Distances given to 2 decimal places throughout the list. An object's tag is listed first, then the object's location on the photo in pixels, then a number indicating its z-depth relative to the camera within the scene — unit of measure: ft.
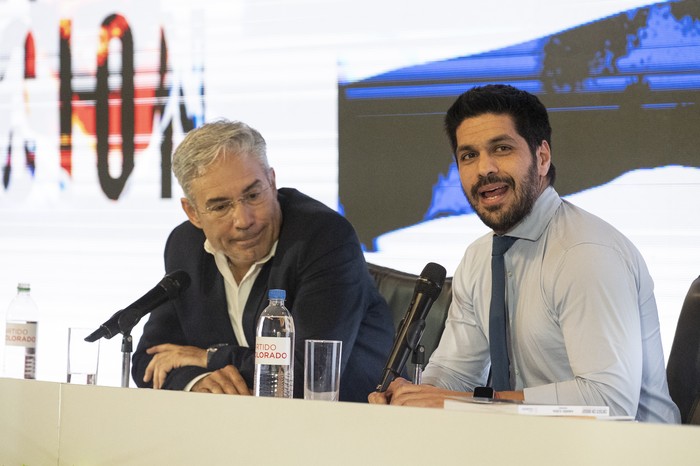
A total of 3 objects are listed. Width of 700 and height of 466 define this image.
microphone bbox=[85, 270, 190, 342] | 14.53
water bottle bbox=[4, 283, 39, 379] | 15.33
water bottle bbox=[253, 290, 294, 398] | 12.87
